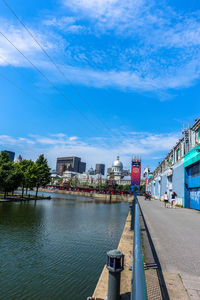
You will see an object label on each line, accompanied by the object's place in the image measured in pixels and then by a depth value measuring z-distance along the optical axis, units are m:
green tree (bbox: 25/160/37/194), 52.16
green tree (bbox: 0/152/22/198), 40.24
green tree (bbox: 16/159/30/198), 51.70
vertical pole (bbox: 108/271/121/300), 4.14
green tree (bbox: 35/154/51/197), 54.28
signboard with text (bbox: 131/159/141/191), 78.69
